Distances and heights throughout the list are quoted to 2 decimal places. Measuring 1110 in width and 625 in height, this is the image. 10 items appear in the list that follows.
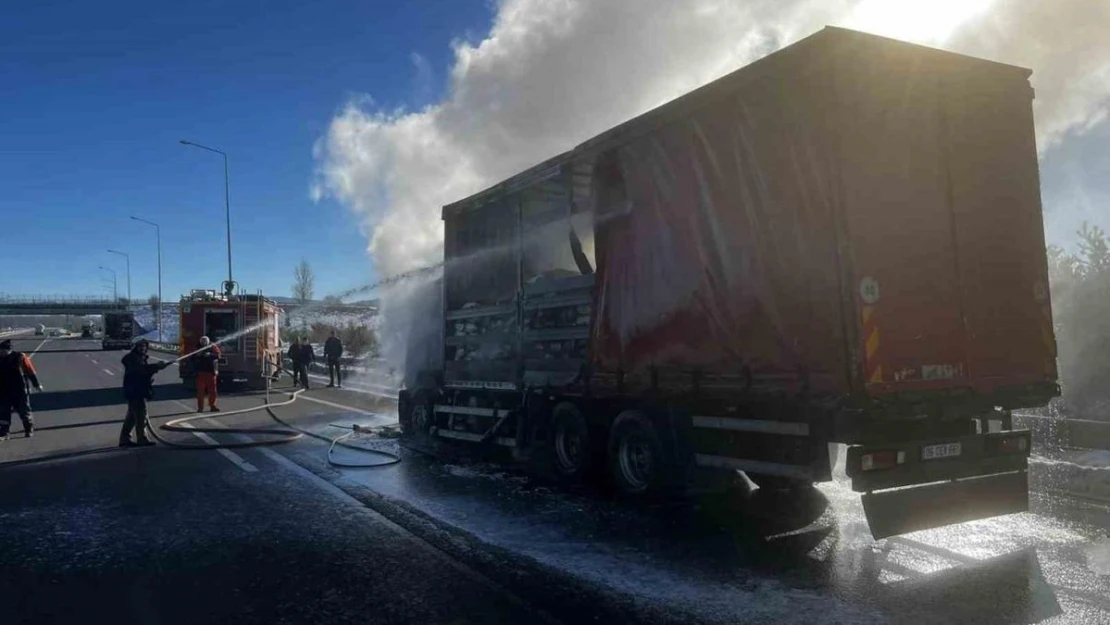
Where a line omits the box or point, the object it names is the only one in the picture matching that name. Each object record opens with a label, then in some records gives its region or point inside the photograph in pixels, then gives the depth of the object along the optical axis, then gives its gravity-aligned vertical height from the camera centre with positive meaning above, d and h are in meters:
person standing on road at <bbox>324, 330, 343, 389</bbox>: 21.25 +0.40
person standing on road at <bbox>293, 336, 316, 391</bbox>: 21.06 +0.24
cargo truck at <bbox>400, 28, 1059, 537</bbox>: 5.09 +0.45
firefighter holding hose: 10.56 -0.17
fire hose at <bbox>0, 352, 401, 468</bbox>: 9.36 -0.96
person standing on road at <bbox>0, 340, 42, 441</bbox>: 11.50 -0.12
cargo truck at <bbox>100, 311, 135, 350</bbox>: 57.94 +3.51
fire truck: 21.48 +1.16
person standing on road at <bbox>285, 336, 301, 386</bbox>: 21.09 +0.46
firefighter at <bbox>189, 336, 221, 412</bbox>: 14.92 +0.07
